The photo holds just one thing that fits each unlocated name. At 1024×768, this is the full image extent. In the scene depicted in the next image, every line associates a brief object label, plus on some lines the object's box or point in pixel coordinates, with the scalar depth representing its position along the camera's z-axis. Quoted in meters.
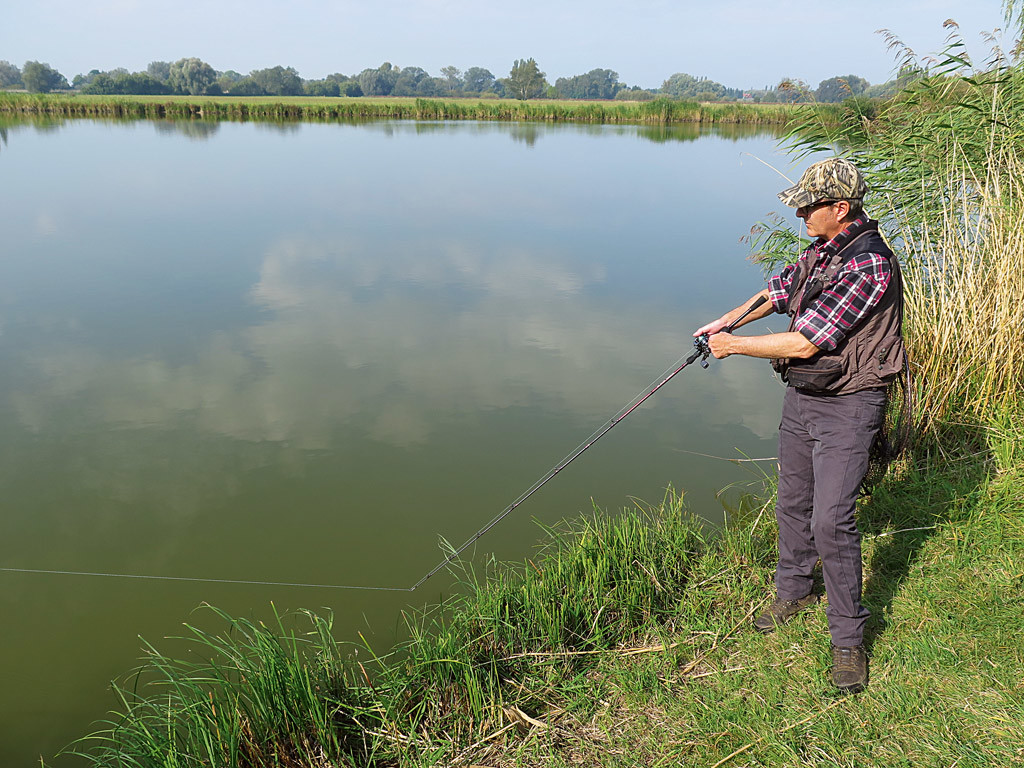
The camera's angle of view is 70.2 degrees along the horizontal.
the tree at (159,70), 148.45
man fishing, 2.64
